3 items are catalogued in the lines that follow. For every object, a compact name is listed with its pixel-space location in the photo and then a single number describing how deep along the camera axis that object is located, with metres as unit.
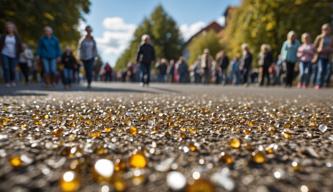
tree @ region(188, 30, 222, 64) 48.03
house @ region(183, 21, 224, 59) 79.06
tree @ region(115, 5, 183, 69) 53.28
